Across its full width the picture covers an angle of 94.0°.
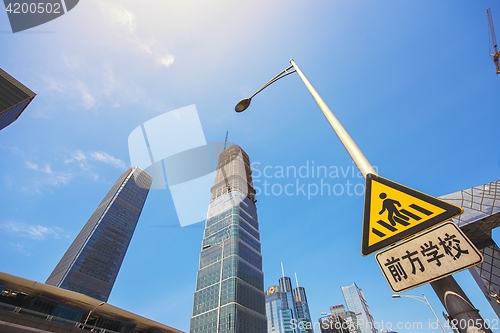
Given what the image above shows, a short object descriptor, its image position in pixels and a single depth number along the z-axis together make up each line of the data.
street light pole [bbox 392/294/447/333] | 23.46
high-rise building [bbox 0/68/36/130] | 84.62
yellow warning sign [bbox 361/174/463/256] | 2.59
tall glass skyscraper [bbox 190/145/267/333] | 83.69
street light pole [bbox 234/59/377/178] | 3.36
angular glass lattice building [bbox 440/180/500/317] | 46.94
